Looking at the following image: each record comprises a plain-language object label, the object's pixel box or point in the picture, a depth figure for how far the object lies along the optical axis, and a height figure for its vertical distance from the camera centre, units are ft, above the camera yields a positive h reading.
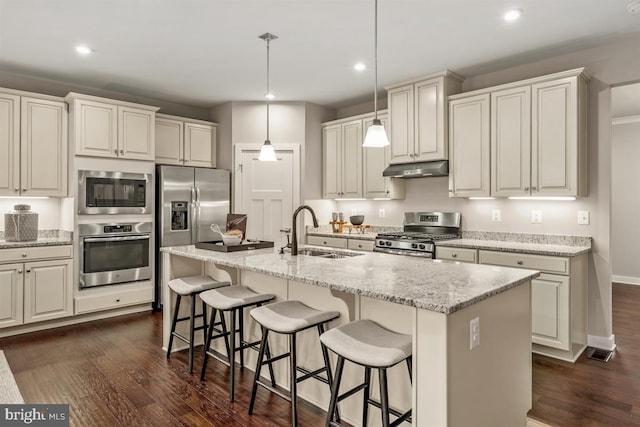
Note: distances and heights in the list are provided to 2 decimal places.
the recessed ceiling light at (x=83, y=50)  11.60 +4.93
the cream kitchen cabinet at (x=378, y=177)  15.70 +1.51
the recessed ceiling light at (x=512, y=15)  9.39 +4.86
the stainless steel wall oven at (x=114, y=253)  13.87 -1.47
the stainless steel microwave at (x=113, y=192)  13.84 +0.77
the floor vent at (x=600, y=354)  10.62 -3.90
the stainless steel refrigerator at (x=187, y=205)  15.57 +0.37
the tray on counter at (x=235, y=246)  10.11 -0.87
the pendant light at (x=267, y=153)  10.23 +1.59
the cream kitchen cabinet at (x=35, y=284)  12.32 -2.34
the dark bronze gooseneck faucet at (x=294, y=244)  9.43 -0.74
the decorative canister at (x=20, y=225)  13.03 -0.40
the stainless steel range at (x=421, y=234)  13.07 -0.75
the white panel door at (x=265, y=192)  17.43 +0.97
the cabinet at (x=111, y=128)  13.79 +3.18
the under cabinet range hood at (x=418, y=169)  13.60 +1.61
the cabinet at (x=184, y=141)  16.56 +3.19
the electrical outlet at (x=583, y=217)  11.53 -0.10
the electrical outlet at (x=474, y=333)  5.38 -1.66
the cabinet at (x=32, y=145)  12.90 +2.34
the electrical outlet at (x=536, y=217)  12.46 -0.10
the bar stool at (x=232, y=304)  8.18 -1.92
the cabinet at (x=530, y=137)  10.98 +2.33
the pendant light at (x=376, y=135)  8.23 +1.65
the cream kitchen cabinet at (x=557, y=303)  10.19 -2.38
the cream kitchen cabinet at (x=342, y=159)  16.80 +2.41
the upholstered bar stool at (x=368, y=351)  5.43 -1.97
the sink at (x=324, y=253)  9.82 -1.02
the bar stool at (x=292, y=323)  6.86 -1.95
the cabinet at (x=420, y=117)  13.51 +3.50
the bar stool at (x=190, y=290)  9.62 -1.91
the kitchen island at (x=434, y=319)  5.06 -1.69
